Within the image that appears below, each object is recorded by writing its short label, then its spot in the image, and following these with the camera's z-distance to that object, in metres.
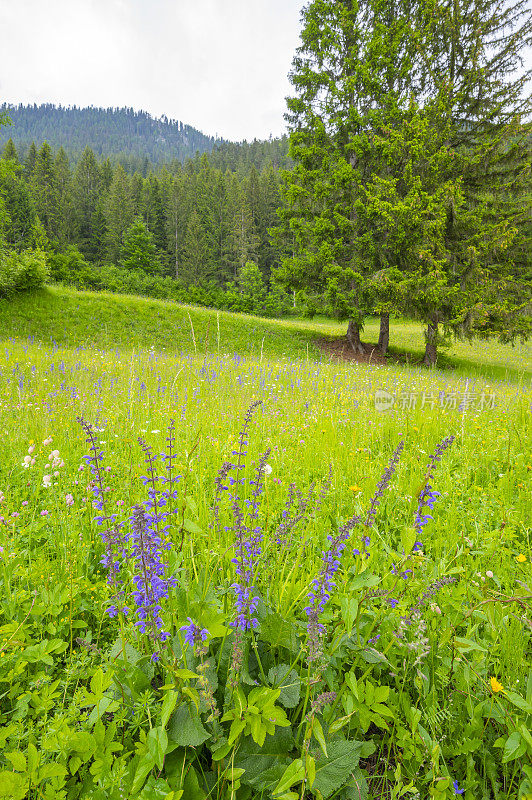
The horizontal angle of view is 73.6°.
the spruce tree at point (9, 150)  55.47
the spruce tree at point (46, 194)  53.84
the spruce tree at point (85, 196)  59.03
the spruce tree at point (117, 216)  55.10
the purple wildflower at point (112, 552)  1.28
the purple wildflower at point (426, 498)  1.45
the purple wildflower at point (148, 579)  1.14
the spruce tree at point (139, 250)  46.00
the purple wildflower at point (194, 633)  1.07
